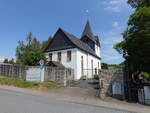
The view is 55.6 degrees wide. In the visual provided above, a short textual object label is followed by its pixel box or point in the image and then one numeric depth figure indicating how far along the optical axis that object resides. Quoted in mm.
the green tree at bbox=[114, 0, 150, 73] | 10117
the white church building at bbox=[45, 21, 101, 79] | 24753
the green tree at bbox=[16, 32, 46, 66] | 44209
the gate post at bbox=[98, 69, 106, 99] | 11922
